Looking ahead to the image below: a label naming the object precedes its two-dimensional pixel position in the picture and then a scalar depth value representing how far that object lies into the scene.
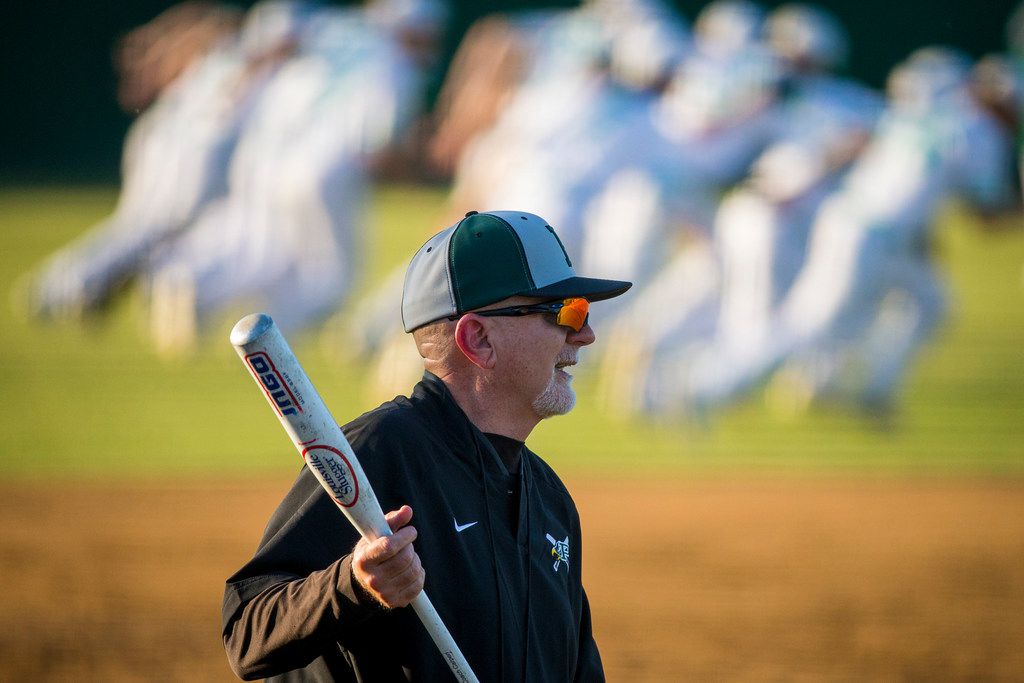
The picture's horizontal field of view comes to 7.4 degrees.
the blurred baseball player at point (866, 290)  29.12
